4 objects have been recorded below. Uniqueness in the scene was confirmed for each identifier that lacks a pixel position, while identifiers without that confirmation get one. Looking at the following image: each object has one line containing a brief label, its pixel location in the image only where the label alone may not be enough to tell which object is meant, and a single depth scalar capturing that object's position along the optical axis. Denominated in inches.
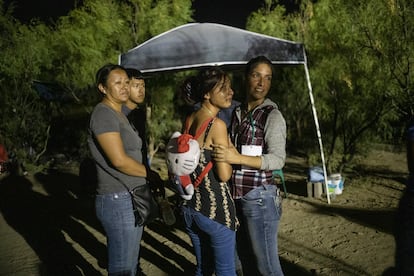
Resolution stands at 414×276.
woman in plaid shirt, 73.9
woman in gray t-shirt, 74.2
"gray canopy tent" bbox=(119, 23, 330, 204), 215.8
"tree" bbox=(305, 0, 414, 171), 187.8
